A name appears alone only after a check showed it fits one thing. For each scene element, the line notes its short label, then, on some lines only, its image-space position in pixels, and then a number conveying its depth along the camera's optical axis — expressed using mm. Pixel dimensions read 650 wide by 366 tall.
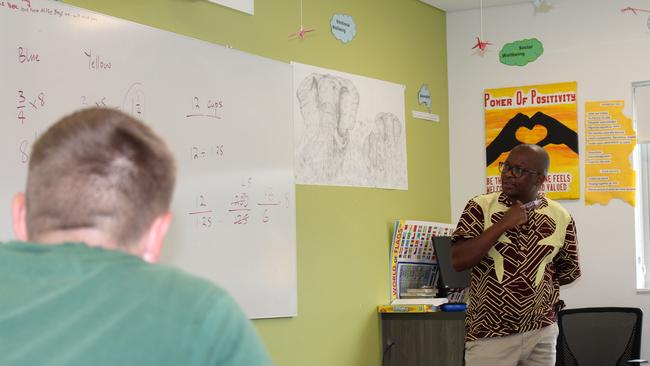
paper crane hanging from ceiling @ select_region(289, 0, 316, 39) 4359
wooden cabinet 4602
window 5223
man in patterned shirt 3244
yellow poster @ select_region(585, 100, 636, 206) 5211
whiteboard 2957
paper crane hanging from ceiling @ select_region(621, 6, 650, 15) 5230
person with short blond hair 917
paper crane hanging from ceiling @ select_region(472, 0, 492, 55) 5484
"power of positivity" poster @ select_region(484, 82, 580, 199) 5324
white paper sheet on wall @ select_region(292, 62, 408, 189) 4371
